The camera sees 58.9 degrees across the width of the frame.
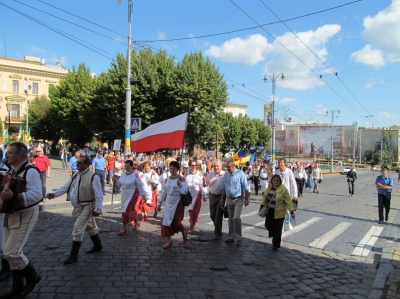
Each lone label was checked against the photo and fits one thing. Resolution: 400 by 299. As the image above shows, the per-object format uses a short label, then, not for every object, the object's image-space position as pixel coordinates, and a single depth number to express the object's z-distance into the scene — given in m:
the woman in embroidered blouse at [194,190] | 8.24
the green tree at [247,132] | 69.06
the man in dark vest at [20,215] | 4.09
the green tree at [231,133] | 65.44
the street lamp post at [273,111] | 31.20
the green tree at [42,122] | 49.16
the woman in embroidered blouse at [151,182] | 10.34
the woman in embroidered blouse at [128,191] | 7.73
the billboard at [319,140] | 97.88
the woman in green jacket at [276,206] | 6.99
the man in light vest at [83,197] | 5.61
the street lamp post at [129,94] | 16.03
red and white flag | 8.23
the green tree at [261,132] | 73.00
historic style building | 63.47
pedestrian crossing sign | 16.11
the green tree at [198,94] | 29.38
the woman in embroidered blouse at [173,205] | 6.73
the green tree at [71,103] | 40.91
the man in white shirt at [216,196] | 7.56
